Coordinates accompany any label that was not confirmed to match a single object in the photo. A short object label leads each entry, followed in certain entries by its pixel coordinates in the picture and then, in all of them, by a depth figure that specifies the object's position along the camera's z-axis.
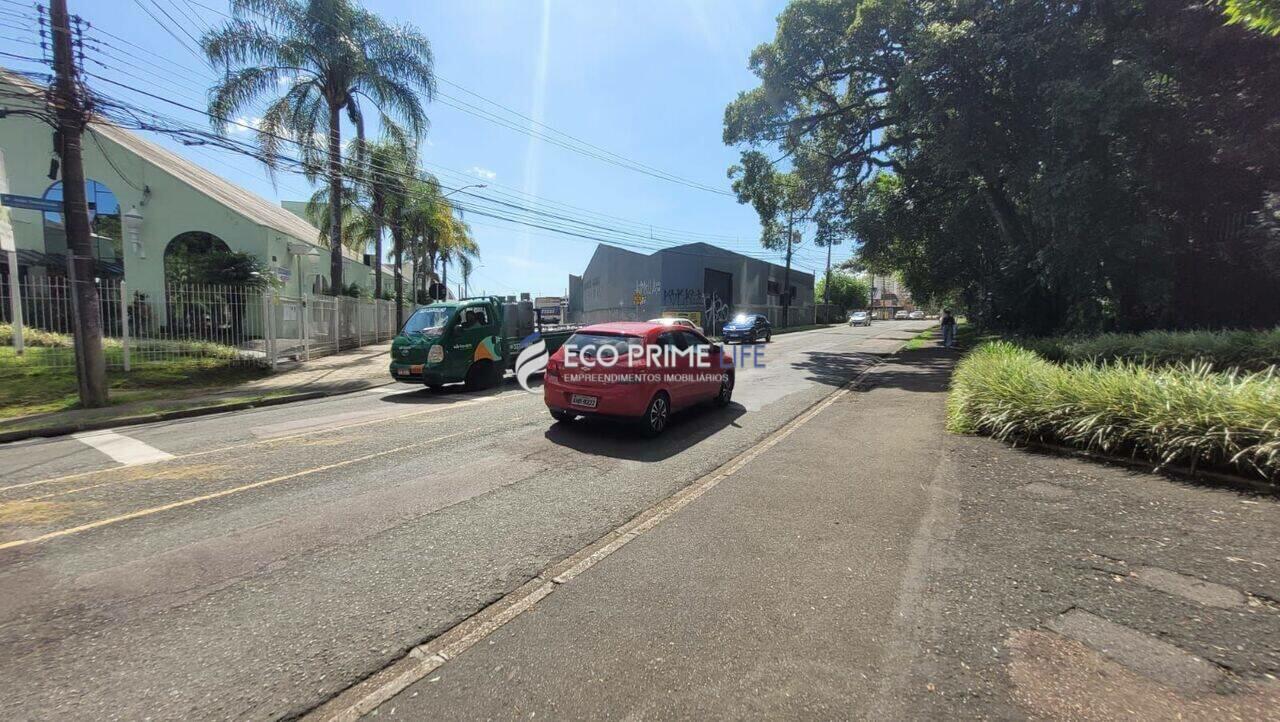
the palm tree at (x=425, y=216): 22.97
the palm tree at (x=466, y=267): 45.78
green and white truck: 11.21
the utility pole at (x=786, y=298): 43.50
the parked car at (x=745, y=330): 26.56
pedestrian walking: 23.03
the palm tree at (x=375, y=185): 18.83
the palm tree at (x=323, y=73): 16.08
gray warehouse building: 36.91
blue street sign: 11.64
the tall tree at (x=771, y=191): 22.34
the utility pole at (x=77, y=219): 9.25
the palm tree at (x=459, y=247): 33.62
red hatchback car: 6.93
